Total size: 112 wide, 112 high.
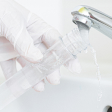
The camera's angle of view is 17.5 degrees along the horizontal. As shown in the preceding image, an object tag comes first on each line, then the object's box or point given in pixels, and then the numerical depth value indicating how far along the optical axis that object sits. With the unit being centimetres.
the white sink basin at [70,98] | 63
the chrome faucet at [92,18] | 48
